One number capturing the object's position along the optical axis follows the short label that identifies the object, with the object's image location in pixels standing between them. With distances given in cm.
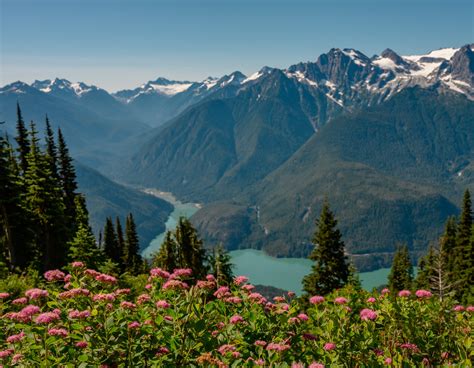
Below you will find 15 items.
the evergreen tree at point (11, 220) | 3403
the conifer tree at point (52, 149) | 5289
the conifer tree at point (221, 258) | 3914
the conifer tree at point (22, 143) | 4525
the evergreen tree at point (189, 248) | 4444
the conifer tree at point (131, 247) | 6894
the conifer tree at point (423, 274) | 6013
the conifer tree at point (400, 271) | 6336
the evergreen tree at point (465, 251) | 4825
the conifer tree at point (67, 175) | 5478
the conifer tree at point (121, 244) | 6864
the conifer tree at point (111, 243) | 6836
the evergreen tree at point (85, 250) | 3481
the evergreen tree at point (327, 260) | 4266
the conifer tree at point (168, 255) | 4444
